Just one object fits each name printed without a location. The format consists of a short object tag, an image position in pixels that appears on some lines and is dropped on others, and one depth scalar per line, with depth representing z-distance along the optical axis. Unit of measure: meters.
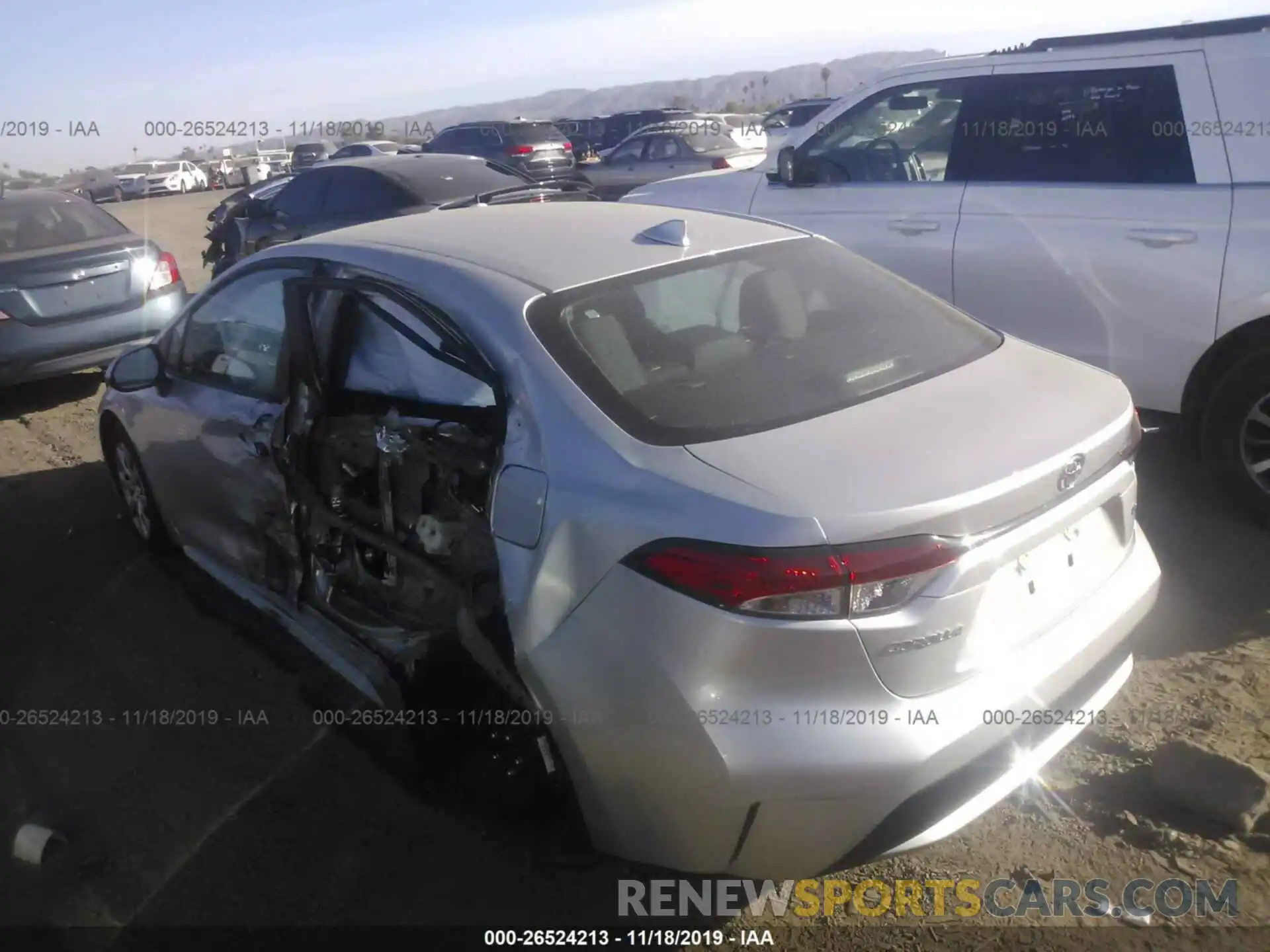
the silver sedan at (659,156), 16.59
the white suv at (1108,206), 4.35
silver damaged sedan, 2.15
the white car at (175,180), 37.72
